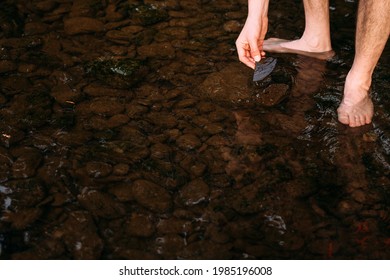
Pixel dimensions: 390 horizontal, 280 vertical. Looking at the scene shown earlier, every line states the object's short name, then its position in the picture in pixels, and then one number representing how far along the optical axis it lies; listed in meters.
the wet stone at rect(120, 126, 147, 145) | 2.45
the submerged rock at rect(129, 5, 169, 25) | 3.38
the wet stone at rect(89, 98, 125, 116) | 2.61
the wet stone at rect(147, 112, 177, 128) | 2.56
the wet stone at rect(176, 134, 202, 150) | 2.43
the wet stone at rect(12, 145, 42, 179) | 2.24
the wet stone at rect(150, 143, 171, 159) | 2.38
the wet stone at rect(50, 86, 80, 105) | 2.68
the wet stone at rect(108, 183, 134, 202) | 2.15
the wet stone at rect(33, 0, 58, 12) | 3.45
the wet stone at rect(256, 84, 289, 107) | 2.71
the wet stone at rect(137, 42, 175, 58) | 3.08
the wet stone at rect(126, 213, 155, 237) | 2.02
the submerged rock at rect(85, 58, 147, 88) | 2.82
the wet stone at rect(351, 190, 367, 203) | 2.19
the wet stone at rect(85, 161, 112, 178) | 2.25
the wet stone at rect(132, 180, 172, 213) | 2.12
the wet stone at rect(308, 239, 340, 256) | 1.98
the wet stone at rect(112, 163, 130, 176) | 2.26
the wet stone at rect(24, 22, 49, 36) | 3.22
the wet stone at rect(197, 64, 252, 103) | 2.75
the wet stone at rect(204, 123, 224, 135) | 2.53
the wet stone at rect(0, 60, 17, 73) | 2.88
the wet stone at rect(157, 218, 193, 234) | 2.03
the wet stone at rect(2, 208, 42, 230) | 2.02
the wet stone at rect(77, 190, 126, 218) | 2.08
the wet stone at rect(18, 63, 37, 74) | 2.88
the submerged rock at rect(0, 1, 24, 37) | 3.21
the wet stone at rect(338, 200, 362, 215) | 2.13
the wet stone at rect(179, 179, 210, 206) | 2.16
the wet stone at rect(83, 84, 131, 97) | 2.73
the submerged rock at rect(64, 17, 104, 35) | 3.25
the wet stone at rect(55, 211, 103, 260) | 1.94
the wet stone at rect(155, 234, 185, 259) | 1.95
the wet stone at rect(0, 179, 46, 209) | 2.10
